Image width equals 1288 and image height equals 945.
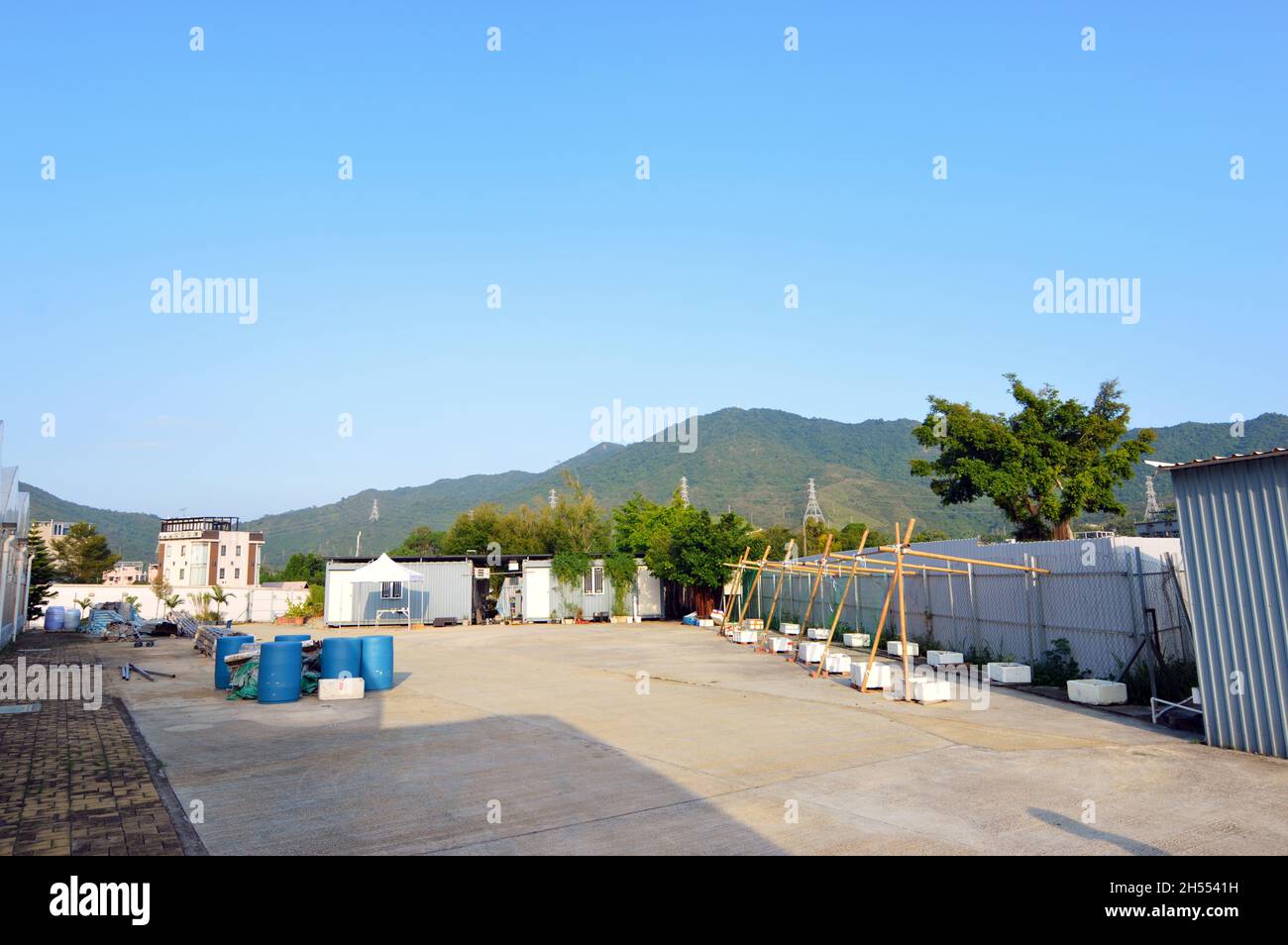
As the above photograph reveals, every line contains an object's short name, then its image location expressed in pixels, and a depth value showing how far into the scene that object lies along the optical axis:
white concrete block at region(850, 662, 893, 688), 14.93
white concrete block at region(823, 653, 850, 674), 17.34
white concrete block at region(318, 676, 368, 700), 14.43
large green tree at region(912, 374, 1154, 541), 37.66
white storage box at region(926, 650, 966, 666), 17.16
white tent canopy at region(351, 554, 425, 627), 32.44
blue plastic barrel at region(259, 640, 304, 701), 14.11
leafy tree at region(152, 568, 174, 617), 41.92
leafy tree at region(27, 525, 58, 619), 39.53
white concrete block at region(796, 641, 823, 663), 18.67
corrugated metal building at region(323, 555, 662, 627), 36.72
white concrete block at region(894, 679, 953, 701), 13.39
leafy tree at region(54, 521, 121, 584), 74.94
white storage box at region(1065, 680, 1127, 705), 12.57
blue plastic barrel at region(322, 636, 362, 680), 14.84
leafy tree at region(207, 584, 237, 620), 37.19
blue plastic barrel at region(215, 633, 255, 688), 15.70
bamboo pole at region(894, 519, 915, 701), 13.62
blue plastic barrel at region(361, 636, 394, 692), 15.74
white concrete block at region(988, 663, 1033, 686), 15.11
